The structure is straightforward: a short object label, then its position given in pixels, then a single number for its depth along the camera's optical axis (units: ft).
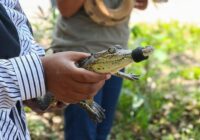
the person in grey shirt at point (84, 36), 6.11
